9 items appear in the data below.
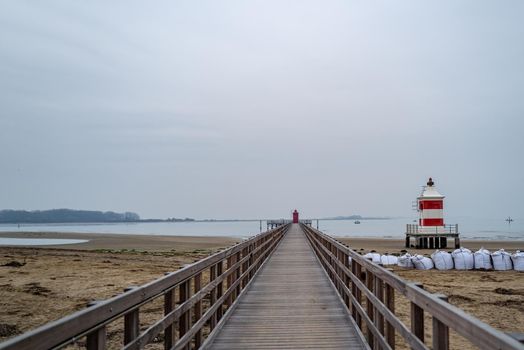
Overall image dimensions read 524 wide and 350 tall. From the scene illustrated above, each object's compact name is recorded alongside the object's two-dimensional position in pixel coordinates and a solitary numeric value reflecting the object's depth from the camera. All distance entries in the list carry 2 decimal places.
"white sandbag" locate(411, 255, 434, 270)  22.95
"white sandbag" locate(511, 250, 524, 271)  22.48
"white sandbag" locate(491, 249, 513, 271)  22.84
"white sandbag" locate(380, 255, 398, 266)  23.38
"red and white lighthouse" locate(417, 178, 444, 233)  35.97
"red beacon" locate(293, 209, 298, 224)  73.78
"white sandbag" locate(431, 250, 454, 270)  23.11
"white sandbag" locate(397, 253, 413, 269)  23.05
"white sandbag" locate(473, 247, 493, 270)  22.91
